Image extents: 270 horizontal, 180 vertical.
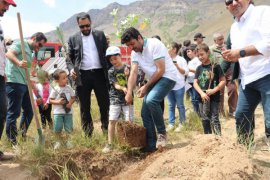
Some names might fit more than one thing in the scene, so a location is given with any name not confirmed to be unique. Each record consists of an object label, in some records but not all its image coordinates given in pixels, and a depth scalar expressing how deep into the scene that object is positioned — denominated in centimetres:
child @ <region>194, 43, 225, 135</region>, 460
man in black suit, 479
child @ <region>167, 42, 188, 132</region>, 616
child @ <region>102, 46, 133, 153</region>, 458
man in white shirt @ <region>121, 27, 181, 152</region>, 420
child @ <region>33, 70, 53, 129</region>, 591
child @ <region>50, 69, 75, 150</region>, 491
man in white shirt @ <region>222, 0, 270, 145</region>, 310
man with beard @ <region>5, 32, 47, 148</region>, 476
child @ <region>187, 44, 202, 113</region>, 671
